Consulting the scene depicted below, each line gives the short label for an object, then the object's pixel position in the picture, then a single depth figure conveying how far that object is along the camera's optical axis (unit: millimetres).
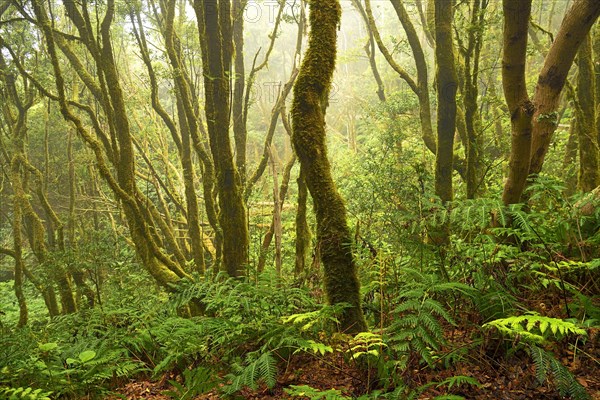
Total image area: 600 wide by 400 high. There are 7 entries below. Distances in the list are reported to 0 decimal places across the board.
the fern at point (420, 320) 2582
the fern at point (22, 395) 2594
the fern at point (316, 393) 2369
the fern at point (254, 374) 2698
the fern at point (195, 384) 2732
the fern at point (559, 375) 2264
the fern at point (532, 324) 2348
